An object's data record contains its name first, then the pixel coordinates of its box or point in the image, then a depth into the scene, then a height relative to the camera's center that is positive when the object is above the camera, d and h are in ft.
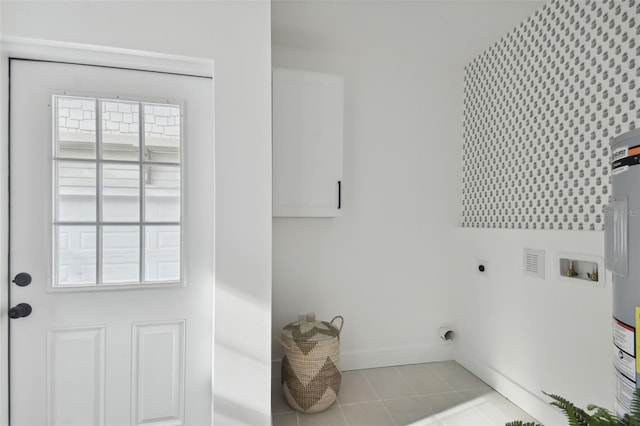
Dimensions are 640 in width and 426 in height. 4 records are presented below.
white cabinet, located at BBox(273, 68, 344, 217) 7.83 +1.73
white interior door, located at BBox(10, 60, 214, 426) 5.32 -0.51
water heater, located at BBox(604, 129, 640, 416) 2.89 -0.40
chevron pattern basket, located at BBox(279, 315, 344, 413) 7.00 -3.24
